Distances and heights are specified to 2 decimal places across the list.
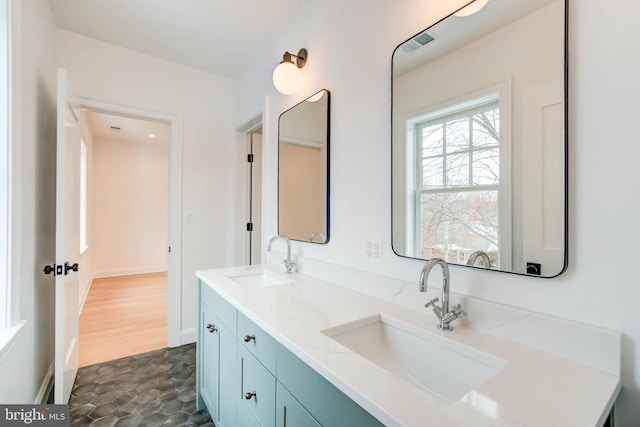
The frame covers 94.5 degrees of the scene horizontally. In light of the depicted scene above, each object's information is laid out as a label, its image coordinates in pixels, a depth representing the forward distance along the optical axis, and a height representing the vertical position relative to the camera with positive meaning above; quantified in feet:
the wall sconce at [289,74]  6.06 +2.88
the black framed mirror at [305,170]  5.57 +0.91
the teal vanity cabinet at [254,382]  2.43 -1.85
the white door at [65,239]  5.24 -0.52
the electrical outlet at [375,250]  4.39 -0.54
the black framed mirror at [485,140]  2.72 +0.82
